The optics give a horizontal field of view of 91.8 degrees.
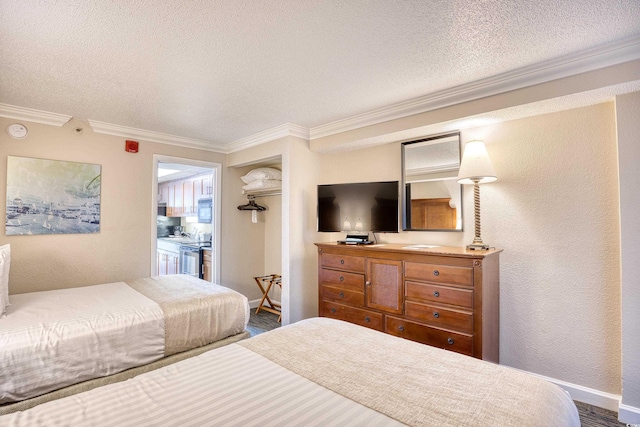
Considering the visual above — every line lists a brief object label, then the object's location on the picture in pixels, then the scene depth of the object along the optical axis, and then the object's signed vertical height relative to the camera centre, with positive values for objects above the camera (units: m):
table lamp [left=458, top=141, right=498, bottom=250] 2.50 +0.42
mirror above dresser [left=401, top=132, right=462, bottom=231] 2.93 +0.38
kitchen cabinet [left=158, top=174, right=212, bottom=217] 5.43 +0.54
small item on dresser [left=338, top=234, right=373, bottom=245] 3.21 -0.19
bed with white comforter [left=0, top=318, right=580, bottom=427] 0.93 -0.59
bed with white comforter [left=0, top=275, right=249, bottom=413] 1.79 -0.74
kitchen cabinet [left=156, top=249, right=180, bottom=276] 5.97 -0.83
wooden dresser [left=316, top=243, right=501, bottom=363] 2.27 -0.59
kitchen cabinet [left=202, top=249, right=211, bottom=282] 5.05 -0.71
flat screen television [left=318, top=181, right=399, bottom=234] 3.18 +0.16
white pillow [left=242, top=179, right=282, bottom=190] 4.32 +0.53
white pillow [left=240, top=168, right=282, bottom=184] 4.32 +0.67
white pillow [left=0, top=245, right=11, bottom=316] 2.12 -0.39
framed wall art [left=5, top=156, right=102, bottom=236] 3.01 +0.24
